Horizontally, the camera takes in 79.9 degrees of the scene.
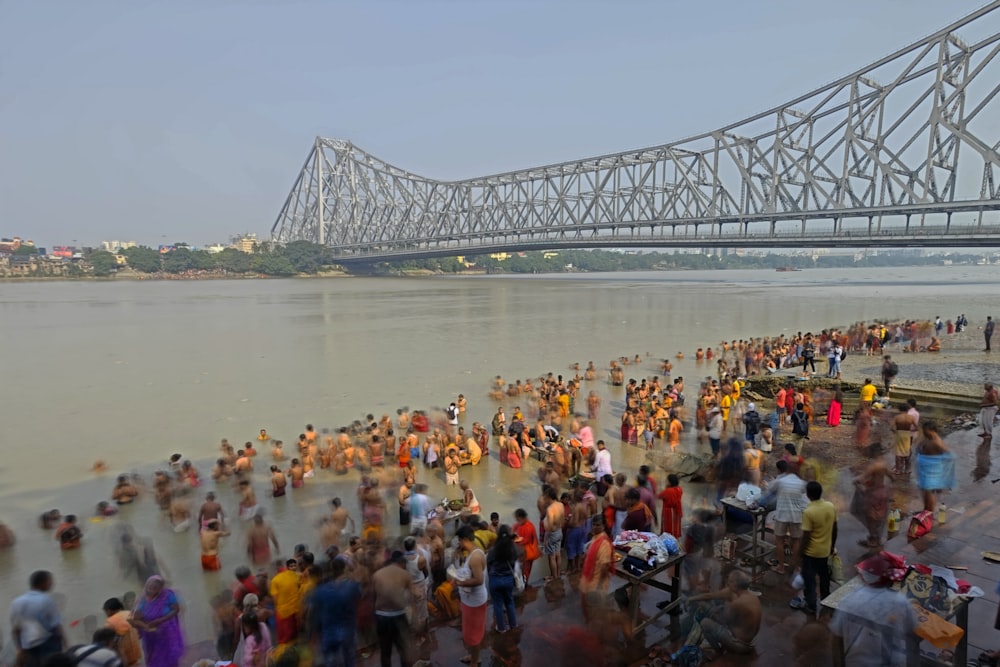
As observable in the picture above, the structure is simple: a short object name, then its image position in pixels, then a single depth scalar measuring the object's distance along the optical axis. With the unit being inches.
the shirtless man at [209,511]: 283.3
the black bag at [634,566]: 174.9
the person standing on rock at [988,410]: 345.1
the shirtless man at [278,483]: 350.0
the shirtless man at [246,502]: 308.0
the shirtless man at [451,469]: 368.8
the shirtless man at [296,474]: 365.4
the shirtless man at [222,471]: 379.2
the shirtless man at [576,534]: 225.1
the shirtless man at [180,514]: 309.6
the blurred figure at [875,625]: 130.0
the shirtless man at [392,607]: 162.7
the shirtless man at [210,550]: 267.1
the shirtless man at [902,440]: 291.7
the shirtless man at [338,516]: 269.9
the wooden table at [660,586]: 170.7
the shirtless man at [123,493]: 346.3
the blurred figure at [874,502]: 221.8
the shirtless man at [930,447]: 237.5
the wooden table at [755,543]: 205.3
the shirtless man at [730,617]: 152.2
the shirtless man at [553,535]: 219.5
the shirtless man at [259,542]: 255.3
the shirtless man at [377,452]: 370.9
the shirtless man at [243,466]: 376.5
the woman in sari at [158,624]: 167.0
